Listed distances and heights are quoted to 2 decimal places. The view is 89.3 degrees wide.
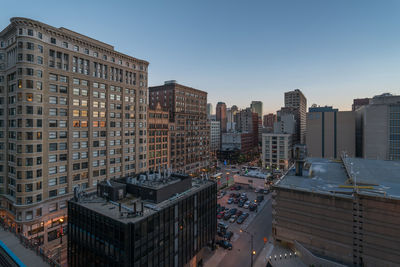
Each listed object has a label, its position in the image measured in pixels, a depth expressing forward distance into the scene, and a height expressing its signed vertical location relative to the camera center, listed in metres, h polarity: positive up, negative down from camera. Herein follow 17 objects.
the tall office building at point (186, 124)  96.50 +3.83
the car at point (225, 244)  47.74 -26.86
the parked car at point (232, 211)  64.89 -25.62
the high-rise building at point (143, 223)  28.86 -14.89
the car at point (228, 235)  51.03 -26.43
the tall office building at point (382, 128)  77.31 +1.26
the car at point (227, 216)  62.09 -26.06
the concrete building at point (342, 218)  26.14 -12.52
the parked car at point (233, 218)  60.71 -26.37
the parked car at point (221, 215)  62.98 -26.02
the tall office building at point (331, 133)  101.44 -1.08
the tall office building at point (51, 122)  47.66 +2.78
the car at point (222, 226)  55.13 -26.00
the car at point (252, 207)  68.31 -25.54
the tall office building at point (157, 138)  81.26 -2.72
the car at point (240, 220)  59.56 -26.19
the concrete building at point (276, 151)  128.62 -12.70
